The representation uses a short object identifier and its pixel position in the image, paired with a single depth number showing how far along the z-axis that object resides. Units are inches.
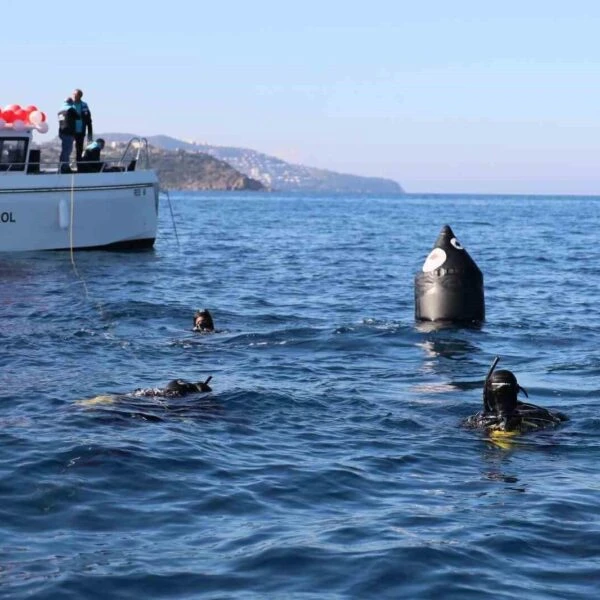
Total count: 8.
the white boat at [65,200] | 1199.6
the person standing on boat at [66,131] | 1227.2
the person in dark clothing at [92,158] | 1264.8
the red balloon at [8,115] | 1199.6
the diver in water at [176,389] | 468.1
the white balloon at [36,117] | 1195.9
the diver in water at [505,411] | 409.7
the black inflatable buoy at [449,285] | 701.3
